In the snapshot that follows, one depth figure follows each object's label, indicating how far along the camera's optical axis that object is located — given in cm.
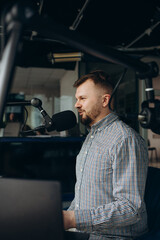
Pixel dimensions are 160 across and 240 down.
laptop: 47
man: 86
